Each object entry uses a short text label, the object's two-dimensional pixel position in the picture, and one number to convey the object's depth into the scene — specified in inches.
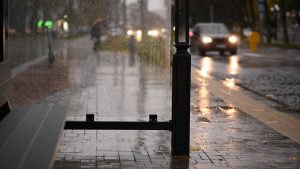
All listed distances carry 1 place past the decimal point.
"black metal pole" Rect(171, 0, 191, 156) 295.4
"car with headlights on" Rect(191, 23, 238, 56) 1467.8
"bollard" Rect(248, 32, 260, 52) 1796.3
